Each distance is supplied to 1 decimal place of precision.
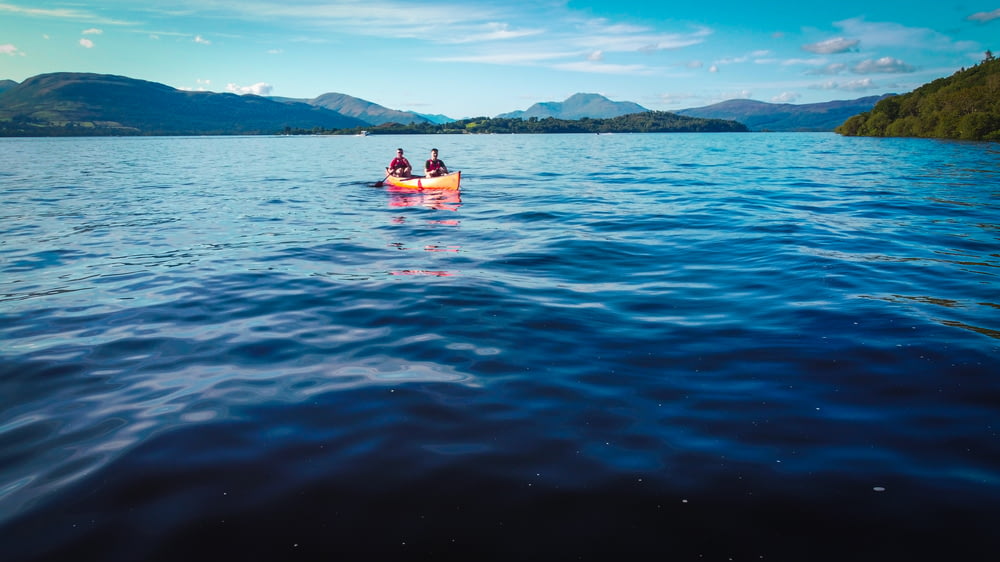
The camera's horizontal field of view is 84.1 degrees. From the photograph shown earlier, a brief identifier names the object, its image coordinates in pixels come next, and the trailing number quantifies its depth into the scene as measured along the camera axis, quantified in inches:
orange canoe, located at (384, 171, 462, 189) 1111.0
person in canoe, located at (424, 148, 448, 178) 1162.0
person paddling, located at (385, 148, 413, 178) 1269.7
